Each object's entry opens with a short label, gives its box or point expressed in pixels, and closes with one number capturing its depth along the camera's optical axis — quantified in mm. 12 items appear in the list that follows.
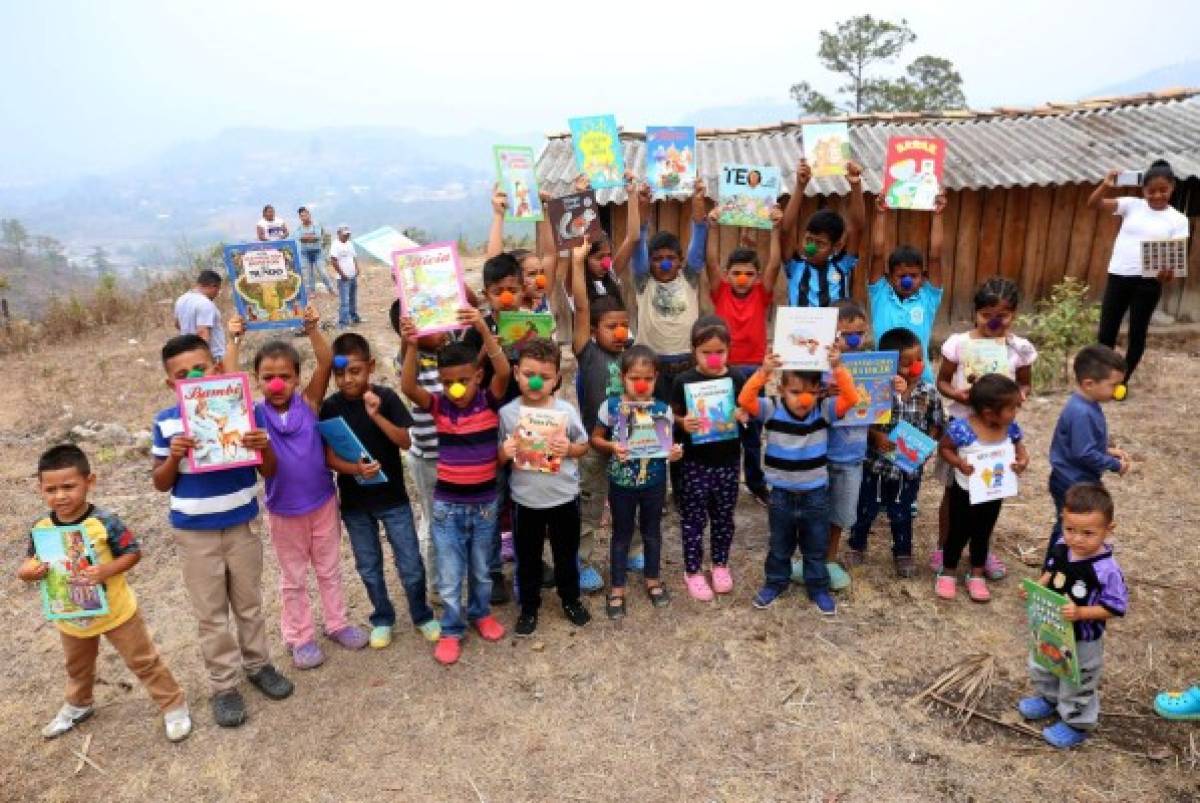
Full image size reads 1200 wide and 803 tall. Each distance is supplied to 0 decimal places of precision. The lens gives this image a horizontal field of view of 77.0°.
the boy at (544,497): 3883
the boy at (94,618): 3242
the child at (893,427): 4305
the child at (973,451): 3982
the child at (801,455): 4059
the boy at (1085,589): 3047
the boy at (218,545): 3461
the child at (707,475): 4188
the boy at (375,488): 3850
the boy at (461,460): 3812
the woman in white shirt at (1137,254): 6359
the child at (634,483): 4109
